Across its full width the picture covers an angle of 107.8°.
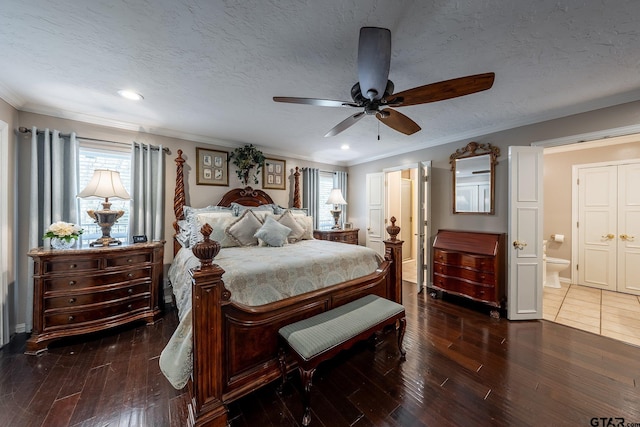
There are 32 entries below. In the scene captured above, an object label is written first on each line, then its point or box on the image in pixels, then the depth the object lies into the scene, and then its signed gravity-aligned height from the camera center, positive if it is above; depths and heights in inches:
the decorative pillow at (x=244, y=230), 117.1 -9.3
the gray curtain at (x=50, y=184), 97.7 +11.5
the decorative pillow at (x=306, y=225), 140.2 -8.2
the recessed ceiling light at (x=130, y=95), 89.0 +45.7
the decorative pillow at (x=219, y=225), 113.7 -6.8
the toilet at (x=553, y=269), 158.2 -37.9
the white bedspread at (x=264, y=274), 60.8 -21.6
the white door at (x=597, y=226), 149.0 -7.7
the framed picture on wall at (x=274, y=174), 170.4 +28.3
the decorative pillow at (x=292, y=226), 131.4 -8.0
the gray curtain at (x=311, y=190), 189.8 +17.9
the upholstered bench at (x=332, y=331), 60.2 -35.1
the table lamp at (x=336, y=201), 189.5 +9.1
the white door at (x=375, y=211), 185.3 +1.3
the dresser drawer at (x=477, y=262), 120.0 -25.8
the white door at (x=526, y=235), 113.8 -10.5
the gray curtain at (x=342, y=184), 211.9 +26.1
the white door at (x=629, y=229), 141.6 -8.9
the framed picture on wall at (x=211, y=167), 143.9 +28.3
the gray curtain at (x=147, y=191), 121.3 +10.4
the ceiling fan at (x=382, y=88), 48.7 +33.3
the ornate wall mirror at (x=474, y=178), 129.4 +20.9
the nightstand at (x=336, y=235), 176.7 -17.6
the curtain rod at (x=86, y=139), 98.5 +34.4
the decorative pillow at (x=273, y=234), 116.8 -11.2
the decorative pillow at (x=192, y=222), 113.8 -5.8
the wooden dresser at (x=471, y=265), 119.6 -28.4
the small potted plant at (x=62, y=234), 91.6 -9.5
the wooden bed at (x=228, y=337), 56.2 -34.5
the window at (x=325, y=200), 206.1 +10.9
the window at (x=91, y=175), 112.5 +16.8
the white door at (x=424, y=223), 154.3 -6.7
